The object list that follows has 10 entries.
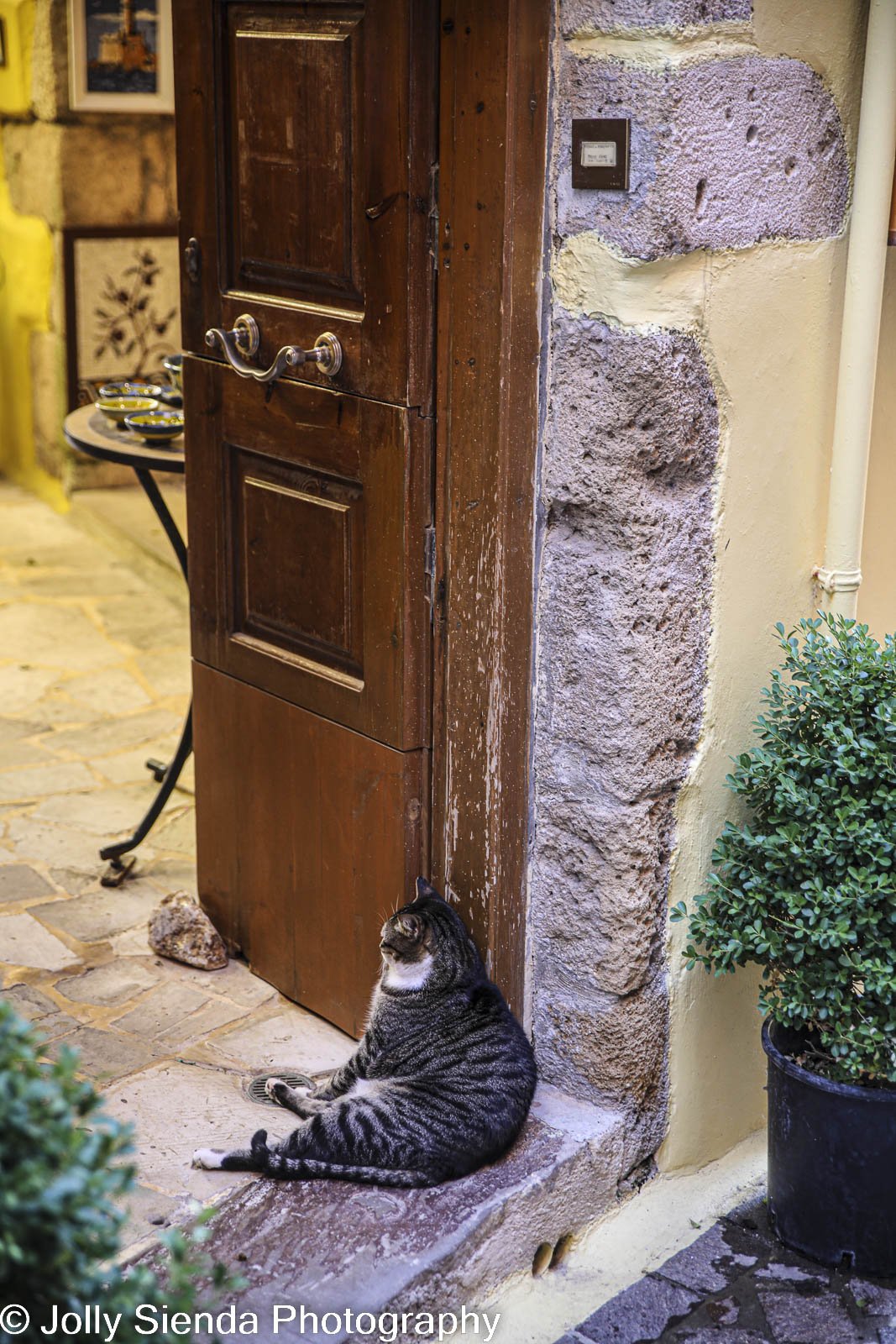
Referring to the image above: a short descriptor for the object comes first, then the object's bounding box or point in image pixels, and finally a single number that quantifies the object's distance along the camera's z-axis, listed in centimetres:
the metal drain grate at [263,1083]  326
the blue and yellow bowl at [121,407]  448
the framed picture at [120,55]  715
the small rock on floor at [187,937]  379
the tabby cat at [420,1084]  292
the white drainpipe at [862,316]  290
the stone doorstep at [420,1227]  268
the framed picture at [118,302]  754
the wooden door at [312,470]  296
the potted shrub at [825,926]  282
